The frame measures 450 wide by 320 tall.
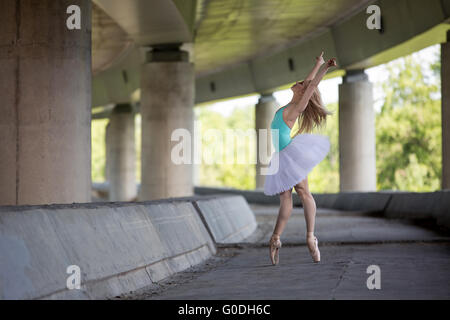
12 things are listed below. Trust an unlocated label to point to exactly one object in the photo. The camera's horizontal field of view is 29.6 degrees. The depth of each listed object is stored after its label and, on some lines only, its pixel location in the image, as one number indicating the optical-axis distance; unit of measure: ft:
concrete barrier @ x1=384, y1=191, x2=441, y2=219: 62.44
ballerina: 30.42
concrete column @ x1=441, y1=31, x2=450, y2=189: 94.73
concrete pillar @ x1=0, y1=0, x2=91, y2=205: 45.11
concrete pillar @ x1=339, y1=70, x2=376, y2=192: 129.90
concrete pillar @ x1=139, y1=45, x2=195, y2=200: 104.78
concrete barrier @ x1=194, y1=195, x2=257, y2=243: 43.55
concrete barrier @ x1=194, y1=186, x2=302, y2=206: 128.35
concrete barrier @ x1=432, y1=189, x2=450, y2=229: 54.45
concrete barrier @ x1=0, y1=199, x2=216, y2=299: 19.07
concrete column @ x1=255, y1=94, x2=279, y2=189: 170.81
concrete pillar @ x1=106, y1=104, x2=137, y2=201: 201.67
